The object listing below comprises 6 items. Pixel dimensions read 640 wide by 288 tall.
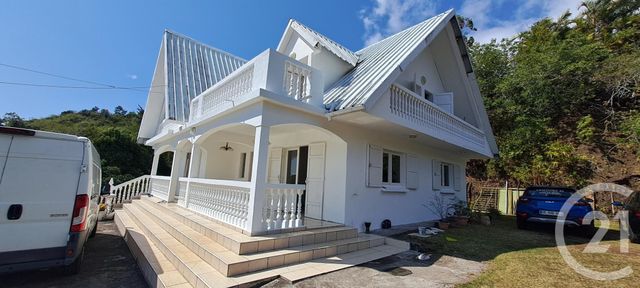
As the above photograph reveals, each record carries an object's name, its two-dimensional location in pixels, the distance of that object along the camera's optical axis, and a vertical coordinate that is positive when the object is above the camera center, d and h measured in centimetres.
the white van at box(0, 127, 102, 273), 344 -48
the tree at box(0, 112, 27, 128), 2732 +475
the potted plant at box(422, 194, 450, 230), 1012 -84
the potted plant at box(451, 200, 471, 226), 953 -104
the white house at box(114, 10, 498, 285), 556 +141
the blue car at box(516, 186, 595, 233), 779 -49
